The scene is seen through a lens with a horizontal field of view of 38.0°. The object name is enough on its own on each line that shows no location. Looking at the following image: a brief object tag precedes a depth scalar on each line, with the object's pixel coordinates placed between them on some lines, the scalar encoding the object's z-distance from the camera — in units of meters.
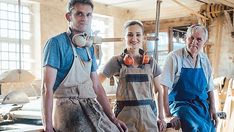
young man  1.74
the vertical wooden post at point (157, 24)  3.00
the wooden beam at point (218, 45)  6.79
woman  2.36
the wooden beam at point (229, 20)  6.53
